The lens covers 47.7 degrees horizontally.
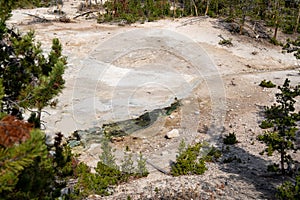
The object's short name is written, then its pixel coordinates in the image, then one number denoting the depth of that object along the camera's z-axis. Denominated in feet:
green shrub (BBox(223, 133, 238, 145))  40.86
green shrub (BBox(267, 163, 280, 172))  30.48
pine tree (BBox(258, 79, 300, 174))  29.66
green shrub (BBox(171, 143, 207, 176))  33.30
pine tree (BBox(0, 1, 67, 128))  16.11
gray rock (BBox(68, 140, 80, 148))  38.52
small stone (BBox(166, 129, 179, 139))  41.90
